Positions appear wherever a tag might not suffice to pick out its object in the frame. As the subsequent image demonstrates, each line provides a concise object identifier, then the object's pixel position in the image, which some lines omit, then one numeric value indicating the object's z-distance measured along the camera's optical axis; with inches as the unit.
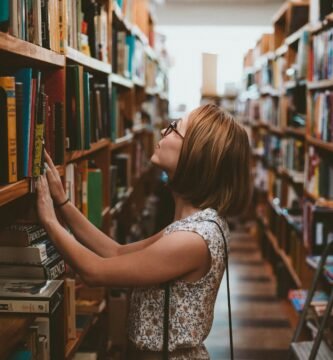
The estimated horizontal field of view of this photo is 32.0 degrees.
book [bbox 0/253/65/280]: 64.1
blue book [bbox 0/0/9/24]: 50.0
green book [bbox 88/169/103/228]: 97.6
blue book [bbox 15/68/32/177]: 57.2
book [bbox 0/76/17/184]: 52.3
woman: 57.1
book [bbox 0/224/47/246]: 63.9
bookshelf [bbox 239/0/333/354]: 132.5
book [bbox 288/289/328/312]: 119.2
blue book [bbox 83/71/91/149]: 86.7
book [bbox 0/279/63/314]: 59.1
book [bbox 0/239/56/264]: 63.8
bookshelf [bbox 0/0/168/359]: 59.6
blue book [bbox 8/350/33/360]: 58.4
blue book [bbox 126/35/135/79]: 153.8
